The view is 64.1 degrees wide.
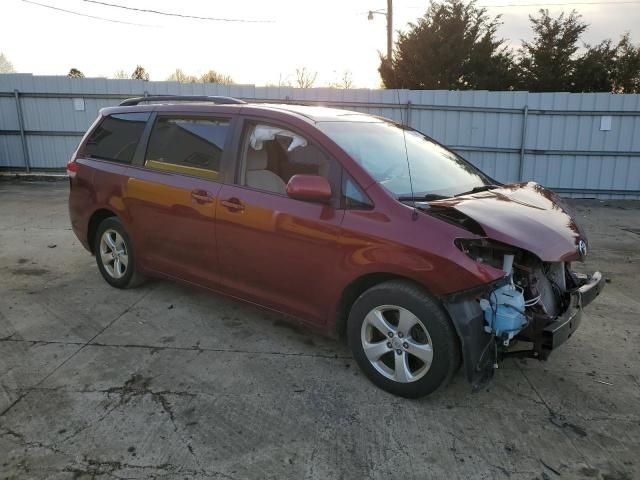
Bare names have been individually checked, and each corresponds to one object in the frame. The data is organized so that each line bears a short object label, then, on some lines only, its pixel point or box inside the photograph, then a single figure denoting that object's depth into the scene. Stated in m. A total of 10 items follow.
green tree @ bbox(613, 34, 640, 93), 20.84
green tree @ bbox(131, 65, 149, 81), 32.22
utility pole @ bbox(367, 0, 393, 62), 22.41
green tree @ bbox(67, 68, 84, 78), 30.30
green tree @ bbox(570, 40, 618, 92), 20.94
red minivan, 2.92
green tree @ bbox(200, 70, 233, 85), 31.77
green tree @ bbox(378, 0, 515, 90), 21.55
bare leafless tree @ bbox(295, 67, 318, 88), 30.15
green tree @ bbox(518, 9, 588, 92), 21.31
